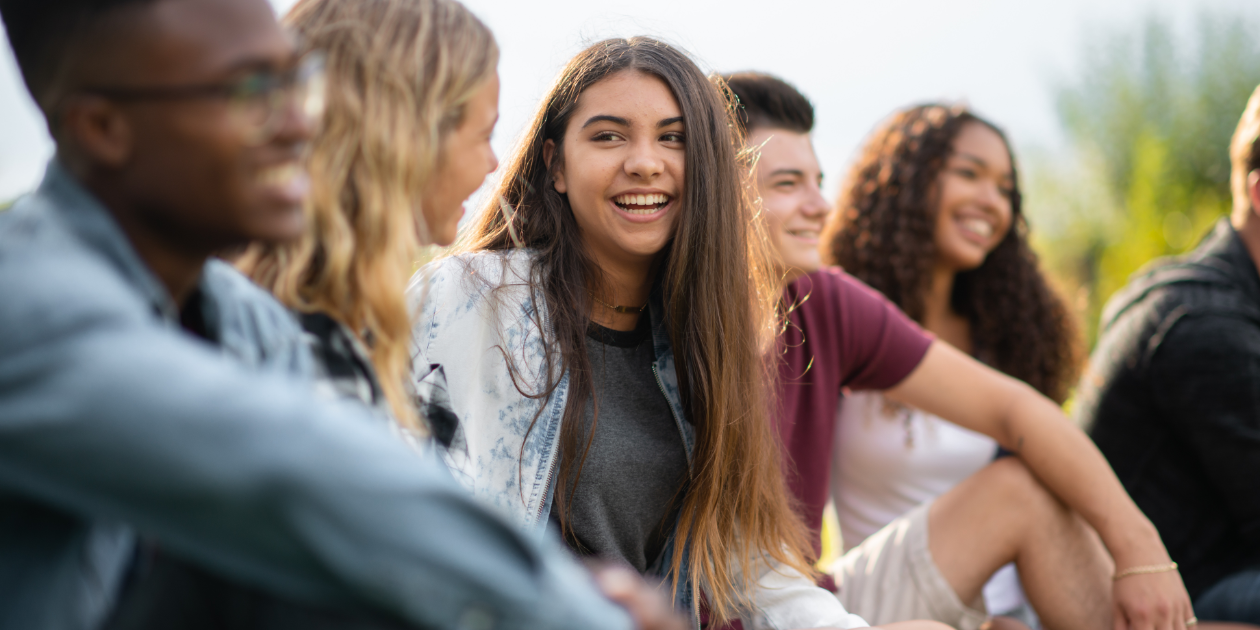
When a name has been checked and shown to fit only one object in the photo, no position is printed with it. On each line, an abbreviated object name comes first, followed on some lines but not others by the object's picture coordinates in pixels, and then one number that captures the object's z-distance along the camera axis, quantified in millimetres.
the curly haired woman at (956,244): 3486
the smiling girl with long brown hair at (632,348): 2016
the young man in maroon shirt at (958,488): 2414
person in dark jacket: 2637
